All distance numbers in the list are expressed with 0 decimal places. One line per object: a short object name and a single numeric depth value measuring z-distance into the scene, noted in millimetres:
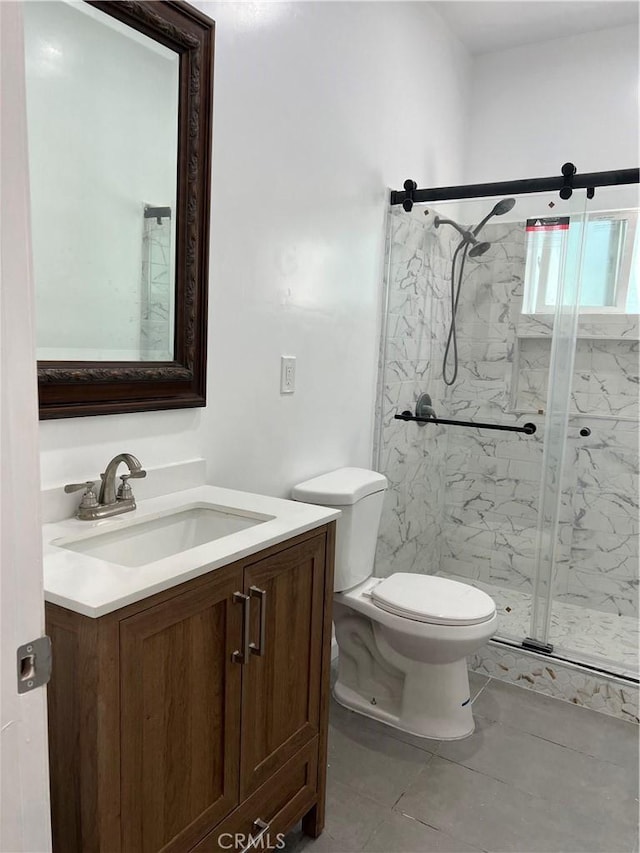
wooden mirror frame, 1463
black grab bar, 2709
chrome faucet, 1424
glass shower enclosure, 2607
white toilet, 2078
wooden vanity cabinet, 1049
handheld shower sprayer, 2623
